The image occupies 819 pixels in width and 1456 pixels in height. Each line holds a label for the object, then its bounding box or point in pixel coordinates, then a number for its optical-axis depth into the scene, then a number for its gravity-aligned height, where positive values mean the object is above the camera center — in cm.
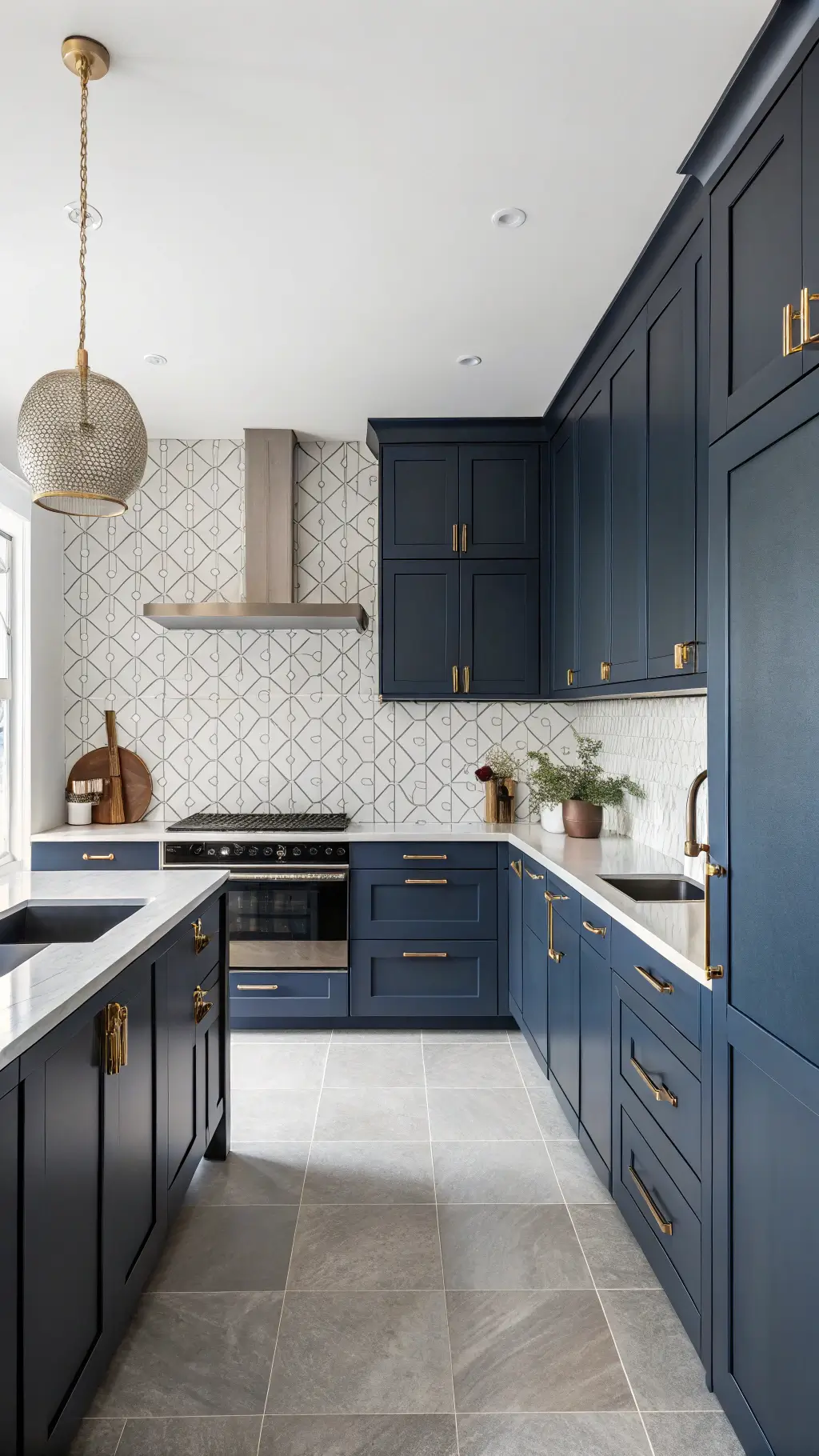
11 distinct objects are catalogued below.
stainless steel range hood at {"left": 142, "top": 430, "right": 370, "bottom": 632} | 399 +97
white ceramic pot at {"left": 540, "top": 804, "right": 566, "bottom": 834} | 376 -40
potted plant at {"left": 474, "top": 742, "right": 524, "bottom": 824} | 414 -30
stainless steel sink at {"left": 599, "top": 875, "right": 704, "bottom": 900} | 267 -50
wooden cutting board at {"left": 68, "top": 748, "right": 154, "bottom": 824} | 418 -24
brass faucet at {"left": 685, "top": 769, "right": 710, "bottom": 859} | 210 -23
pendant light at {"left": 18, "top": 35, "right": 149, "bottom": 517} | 170 +60
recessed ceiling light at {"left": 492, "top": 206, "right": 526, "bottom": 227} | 223 +136
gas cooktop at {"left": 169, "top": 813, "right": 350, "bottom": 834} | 375 -44
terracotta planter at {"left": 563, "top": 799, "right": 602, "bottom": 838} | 363 -39
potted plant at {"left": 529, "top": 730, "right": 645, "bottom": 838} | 359 -27
